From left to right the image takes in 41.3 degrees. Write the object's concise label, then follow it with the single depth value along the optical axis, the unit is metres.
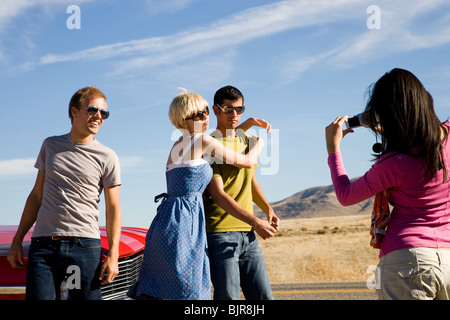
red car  4.46
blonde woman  3.81
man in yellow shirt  4.04
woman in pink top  2.98
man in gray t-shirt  3.84
